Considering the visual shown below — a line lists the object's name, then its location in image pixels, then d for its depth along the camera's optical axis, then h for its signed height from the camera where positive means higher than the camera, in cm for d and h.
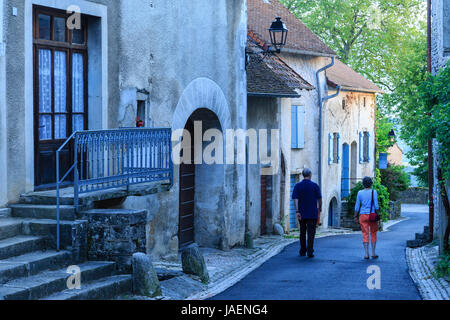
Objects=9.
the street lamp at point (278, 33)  1517 +249
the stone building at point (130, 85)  877 +100
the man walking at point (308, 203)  1255 -96
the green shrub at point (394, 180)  4038 -181
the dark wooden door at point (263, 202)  2067 -154
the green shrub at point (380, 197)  3084 -212
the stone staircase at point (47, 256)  728 -117
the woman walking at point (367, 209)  1223 -104
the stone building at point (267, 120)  1834 +81
